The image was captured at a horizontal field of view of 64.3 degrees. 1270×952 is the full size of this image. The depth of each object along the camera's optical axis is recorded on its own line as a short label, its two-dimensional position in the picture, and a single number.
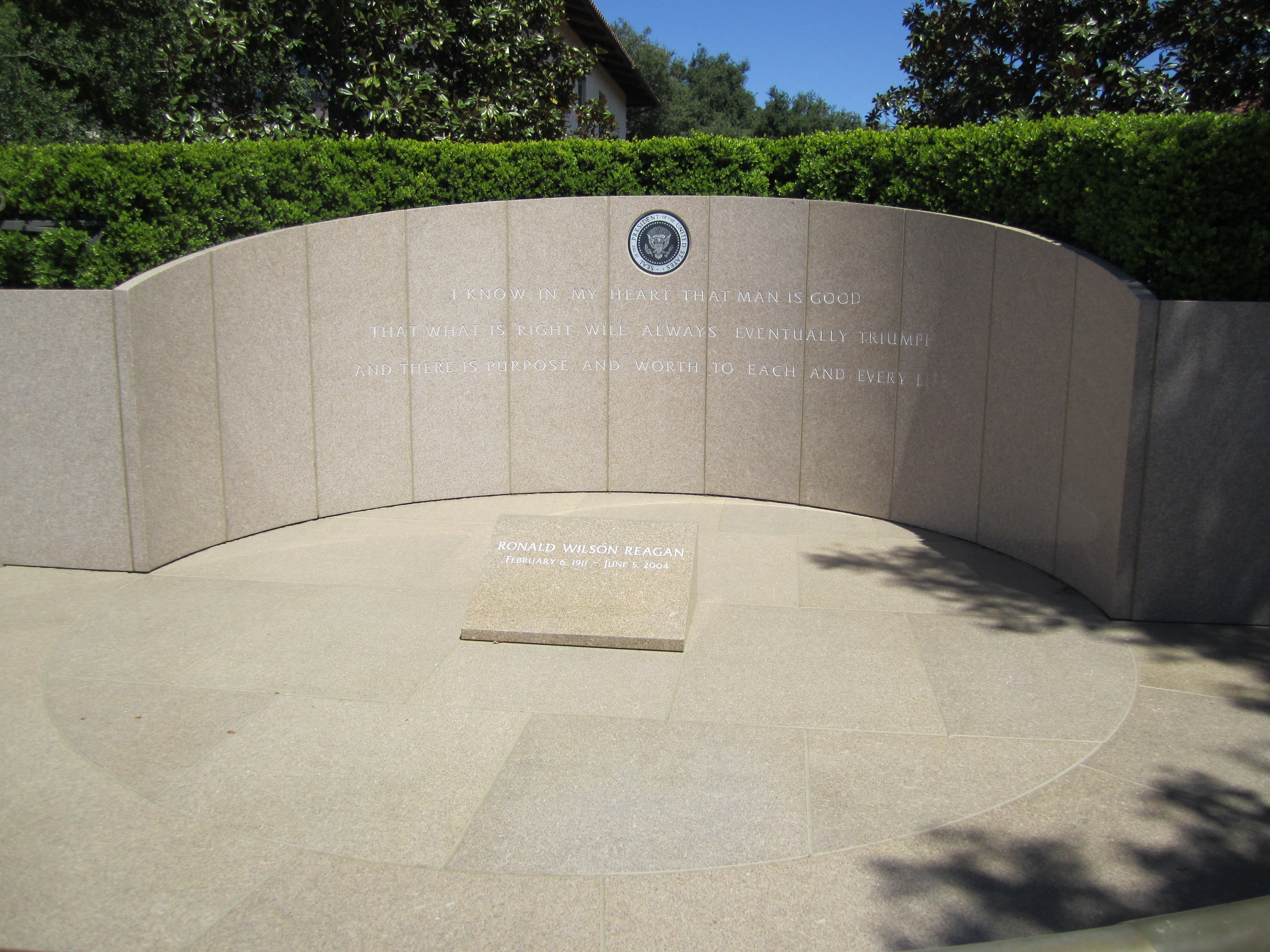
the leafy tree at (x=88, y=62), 18.39
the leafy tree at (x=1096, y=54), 14.96
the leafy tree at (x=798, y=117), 46.75
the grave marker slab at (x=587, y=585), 6.38
